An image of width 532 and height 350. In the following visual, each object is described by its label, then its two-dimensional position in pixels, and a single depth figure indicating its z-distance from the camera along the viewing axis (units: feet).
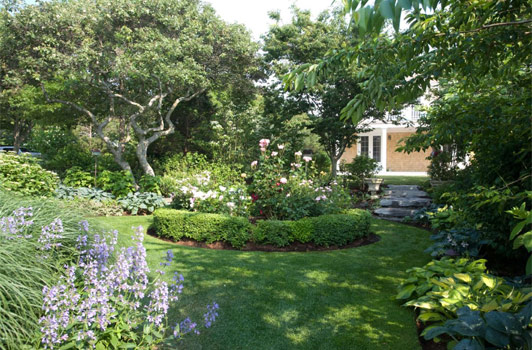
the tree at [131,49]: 31.83
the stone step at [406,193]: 34.09
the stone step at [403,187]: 38.52
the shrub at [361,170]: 41.46
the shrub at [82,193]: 28.73
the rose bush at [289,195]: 22.03
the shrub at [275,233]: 19.17
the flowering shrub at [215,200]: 21.93
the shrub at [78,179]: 34.09
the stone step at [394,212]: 28.94
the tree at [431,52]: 8.42
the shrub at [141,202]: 28.76
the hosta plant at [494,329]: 6.28
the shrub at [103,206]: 27.04
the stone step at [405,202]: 30.89
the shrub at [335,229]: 19.43
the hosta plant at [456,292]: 8.38
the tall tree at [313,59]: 38.01
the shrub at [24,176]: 23.77
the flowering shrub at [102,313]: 6.84
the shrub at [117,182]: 32.04
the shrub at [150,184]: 33.96
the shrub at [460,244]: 14.30
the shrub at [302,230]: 19.31
